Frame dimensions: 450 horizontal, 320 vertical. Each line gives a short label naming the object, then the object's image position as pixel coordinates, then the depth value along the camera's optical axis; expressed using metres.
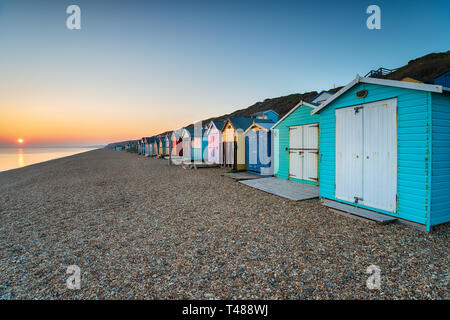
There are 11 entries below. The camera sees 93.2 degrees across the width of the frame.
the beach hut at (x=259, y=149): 12.95
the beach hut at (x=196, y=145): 22.66
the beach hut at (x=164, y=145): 35.14
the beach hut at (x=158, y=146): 39.00
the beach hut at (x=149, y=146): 44.17
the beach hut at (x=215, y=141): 19.38
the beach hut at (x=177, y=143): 29.70
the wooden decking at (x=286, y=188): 8.14
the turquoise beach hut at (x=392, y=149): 4.88
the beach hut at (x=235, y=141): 16.11
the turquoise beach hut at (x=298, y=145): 9.72
